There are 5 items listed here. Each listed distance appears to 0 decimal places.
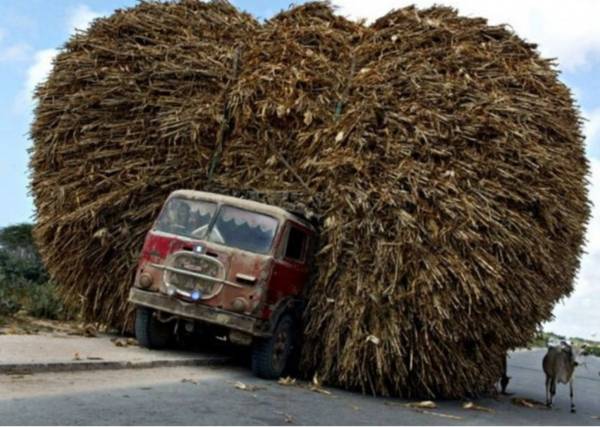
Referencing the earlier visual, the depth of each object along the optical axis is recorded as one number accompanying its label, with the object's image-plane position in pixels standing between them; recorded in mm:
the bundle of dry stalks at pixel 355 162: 10297
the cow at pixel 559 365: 13500
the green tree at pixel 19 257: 22312
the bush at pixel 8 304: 15066
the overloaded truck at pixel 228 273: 10391
